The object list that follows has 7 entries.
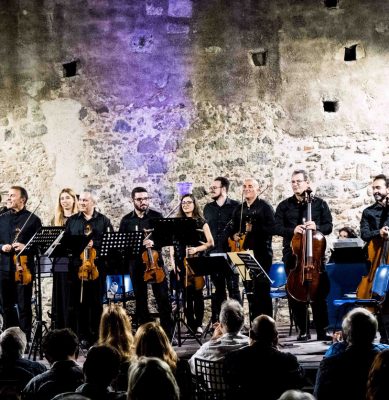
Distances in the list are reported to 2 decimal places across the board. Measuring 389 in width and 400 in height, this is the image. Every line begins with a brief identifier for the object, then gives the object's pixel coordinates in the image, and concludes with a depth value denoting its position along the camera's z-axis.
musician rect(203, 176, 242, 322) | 8.99
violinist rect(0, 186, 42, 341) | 9.18
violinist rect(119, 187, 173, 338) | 8.74
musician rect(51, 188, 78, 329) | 8.67
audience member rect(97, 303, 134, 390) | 5.45
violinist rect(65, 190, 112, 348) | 8.55
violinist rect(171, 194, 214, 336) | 8.88
